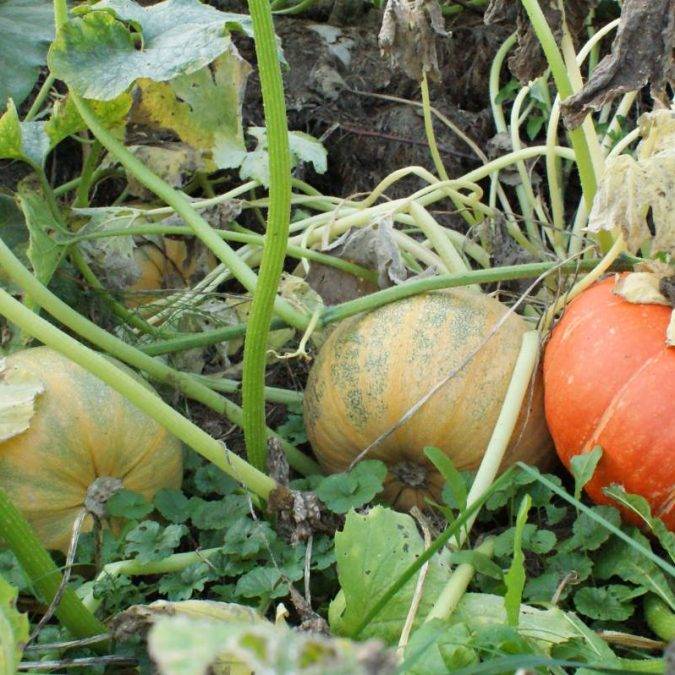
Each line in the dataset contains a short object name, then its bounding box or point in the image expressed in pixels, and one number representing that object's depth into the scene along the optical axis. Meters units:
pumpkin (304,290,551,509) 1.71
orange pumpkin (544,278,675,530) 1.63
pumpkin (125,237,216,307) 2.08
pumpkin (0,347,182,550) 1.65
